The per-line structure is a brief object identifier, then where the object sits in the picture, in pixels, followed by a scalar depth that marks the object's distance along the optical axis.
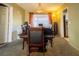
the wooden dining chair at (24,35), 1.38
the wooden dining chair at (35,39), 1.30
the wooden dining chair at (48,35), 1.41
